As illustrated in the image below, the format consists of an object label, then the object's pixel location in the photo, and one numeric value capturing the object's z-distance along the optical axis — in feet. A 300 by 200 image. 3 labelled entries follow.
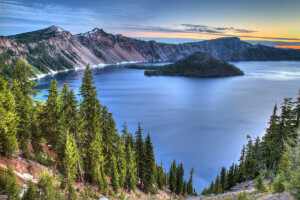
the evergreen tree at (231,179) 145.22
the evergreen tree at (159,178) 134.62
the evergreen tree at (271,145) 111.65
